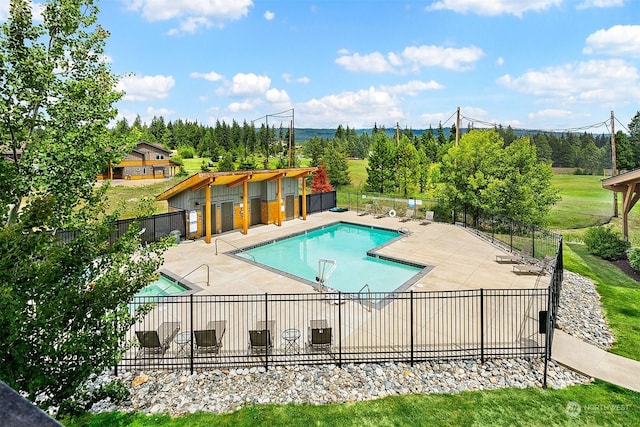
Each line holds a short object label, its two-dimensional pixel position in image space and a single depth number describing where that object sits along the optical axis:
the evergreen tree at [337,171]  50.78
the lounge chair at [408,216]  26.16
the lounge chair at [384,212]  28.05
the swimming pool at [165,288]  13.47
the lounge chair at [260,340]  8.40
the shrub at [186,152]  78.25
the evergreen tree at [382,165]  38.71
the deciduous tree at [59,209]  4.05
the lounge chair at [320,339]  8.69
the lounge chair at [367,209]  28.80
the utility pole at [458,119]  31.42
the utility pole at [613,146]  26.75
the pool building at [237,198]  20.16
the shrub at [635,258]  15.69
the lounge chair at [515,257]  15.96
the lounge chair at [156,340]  8.34
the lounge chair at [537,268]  14.56
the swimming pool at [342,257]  15.36
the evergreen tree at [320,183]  40.06
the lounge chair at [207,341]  8.38
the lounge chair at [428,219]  25.08
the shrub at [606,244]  18.11
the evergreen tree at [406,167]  38.94
